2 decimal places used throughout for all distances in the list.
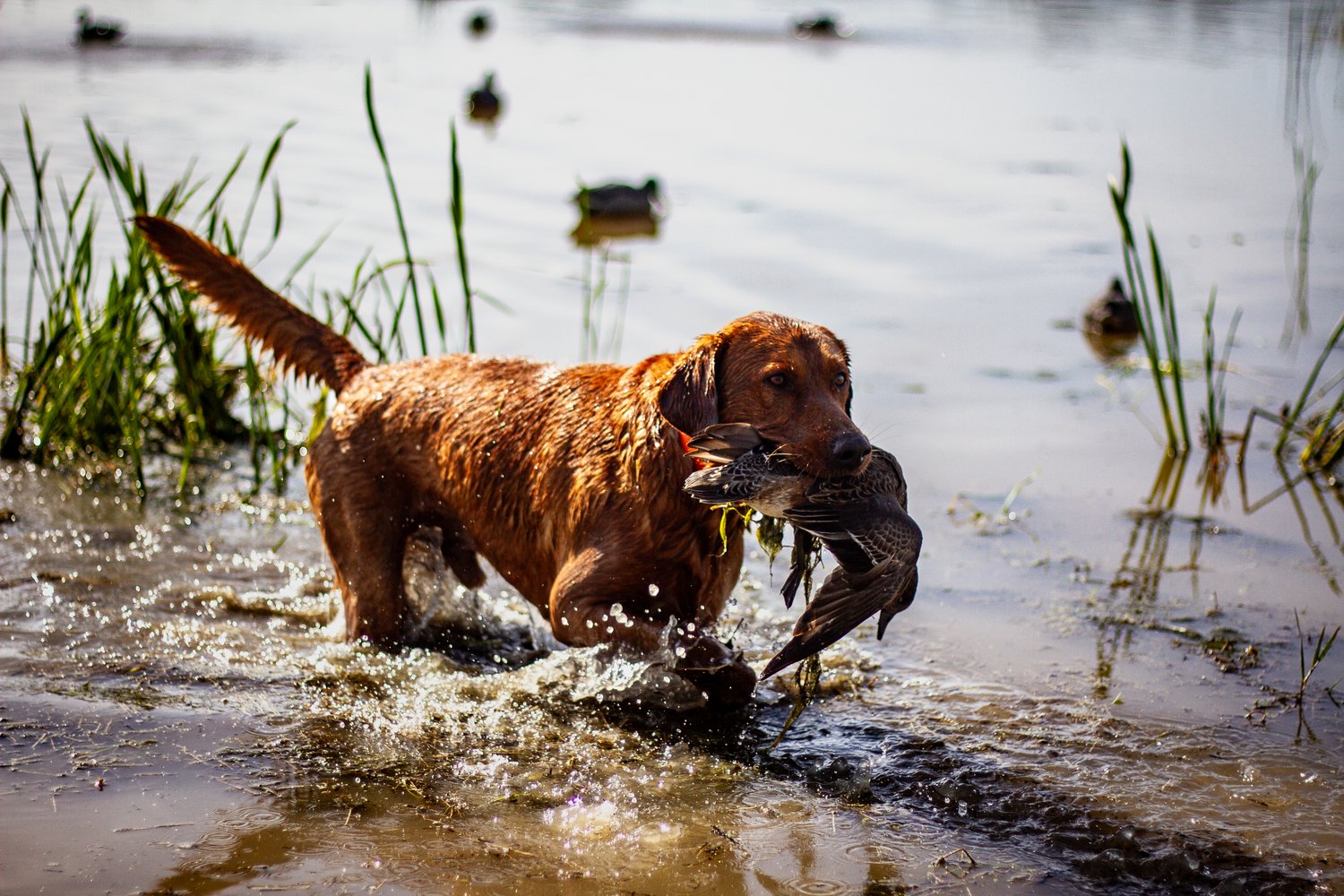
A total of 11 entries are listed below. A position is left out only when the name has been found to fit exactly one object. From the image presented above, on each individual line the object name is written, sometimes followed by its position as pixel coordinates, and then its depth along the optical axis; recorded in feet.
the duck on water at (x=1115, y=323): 29.66
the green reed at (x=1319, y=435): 21.99
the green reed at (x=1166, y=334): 19.77
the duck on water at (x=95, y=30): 62.95
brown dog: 12.78
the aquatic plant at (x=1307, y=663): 14.37
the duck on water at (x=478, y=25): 85.30
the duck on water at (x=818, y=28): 86.89
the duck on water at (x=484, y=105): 54.34
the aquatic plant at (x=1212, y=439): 21.59
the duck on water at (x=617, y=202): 36.96
